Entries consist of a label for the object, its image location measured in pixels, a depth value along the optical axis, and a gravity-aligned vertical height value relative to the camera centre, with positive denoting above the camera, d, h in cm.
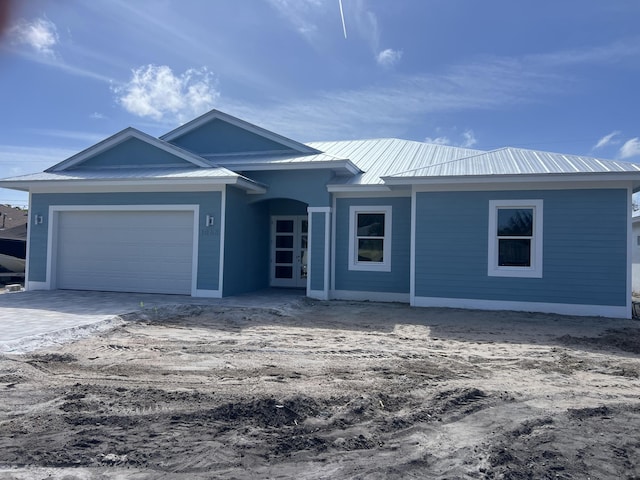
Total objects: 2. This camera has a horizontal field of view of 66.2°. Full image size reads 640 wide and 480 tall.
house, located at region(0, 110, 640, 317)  1133 +74
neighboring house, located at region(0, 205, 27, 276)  1914 -33
